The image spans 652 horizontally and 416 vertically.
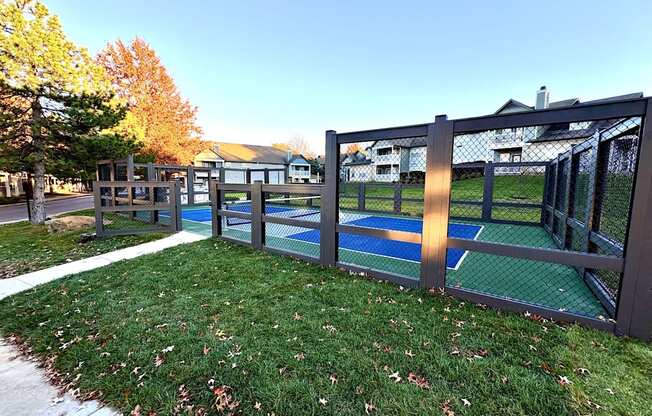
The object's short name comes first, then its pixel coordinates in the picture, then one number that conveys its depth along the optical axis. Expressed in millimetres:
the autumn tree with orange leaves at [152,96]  17469
